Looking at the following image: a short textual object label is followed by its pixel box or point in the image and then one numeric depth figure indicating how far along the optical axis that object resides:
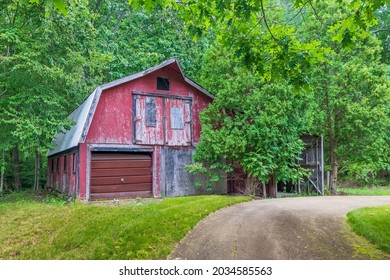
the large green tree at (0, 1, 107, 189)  12.34
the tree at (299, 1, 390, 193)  16.69
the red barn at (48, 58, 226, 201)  12.88
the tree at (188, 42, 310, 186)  13.21
